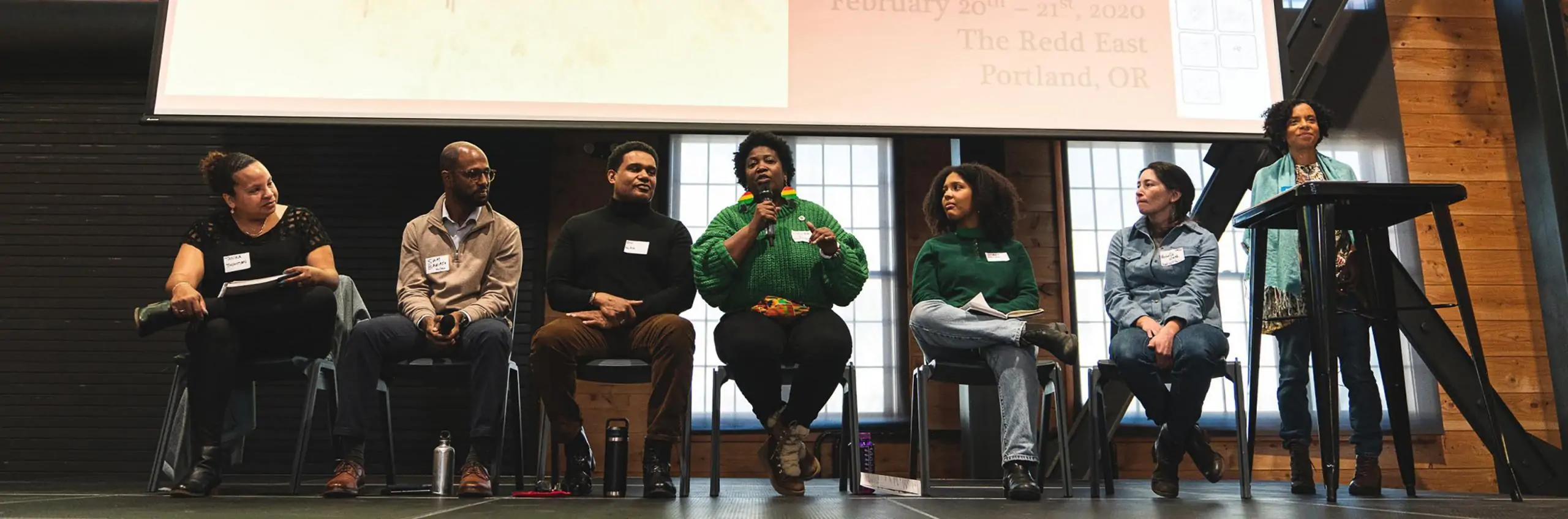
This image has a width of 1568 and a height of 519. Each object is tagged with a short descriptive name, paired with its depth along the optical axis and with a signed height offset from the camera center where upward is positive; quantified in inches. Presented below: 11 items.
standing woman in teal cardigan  103.4 +8.6
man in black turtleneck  95.3 +9.3
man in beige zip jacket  93.8 +8.6
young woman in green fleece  94.5 +10.8
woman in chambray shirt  98.7 +8.9
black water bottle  93.4 -5.4
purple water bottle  122.7 -6.5
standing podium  88.0 +14.9
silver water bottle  95.0 -6.7
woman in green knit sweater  97.4 +10.7
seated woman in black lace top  93.0 +10.2
